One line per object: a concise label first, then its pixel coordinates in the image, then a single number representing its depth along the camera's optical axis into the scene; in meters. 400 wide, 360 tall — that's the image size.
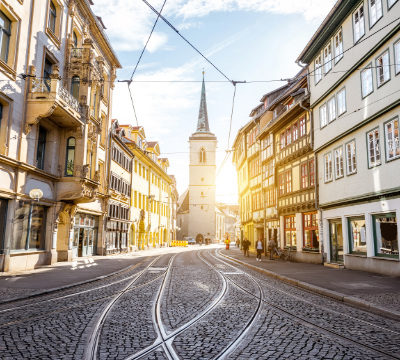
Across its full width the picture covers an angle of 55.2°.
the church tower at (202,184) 85.36
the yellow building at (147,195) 41.75
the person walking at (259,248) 25.58
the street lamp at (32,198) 16.50
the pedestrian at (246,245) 32.26
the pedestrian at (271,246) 26.12
